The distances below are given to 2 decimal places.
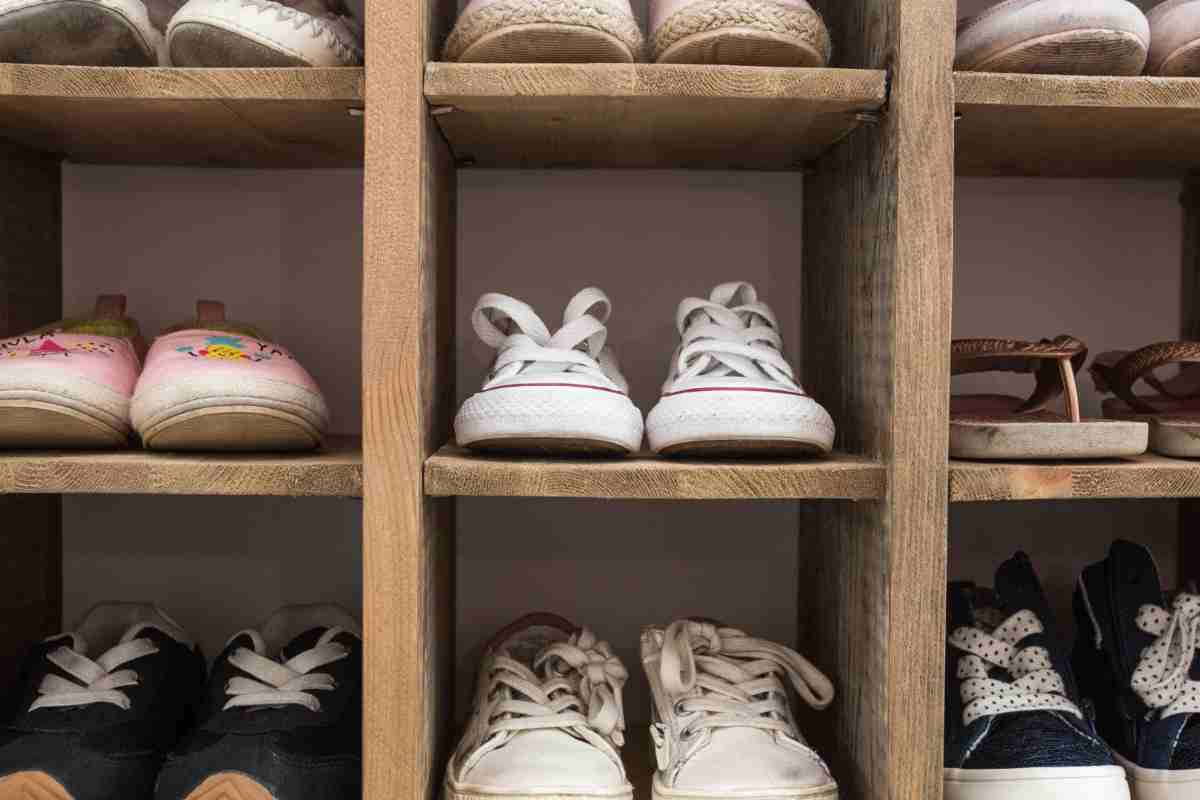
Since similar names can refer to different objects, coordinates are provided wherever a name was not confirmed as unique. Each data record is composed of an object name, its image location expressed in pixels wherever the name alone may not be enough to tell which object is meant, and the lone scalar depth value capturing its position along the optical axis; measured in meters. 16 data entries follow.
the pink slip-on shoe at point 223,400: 0.85
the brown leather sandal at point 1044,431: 0.87
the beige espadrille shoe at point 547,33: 0.82
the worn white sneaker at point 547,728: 0.85
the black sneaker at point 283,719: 0.84
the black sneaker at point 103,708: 0.86
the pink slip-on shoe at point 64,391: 0.85
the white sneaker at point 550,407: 0.83
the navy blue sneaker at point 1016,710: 0.88
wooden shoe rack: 0.82
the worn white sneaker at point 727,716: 0.86
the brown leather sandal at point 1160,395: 0.93
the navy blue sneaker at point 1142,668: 0.92
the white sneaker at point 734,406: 0.84
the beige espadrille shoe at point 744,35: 0.83
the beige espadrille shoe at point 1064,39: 0.85
